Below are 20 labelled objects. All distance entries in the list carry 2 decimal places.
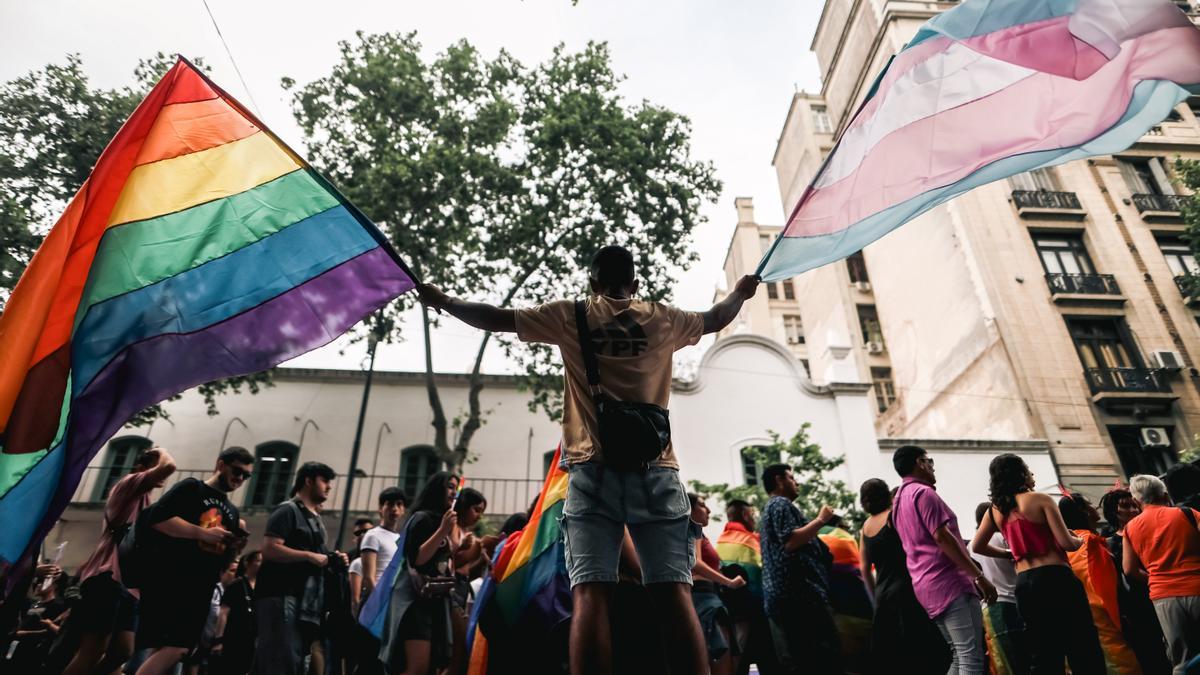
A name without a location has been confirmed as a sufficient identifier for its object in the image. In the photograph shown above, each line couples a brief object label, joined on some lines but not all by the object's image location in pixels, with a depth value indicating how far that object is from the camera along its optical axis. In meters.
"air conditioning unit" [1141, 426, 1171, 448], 18.17
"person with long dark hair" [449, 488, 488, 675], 5.05
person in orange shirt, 4.35
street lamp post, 15.03
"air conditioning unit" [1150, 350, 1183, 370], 18.97
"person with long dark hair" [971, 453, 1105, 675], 4.00
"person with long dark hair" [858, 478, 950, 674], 4.55
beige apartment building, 18.48
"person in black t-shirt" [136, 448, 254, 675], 3.94
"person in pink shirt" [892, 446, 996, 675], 4.20
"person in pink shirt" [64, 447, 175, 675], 4.28
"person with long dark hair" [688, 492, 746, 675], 4.49
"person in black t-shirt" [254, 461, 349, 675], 4.35
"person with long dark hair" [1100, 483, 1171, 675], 4.87
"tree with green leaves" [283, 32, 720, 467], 17.30
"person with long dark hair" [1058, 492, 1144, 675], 4.76
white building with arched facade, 17.89
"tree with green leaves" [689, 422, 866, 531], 15.81
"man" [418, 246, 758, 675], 2.43
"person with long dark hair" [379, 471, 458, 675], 4.42
